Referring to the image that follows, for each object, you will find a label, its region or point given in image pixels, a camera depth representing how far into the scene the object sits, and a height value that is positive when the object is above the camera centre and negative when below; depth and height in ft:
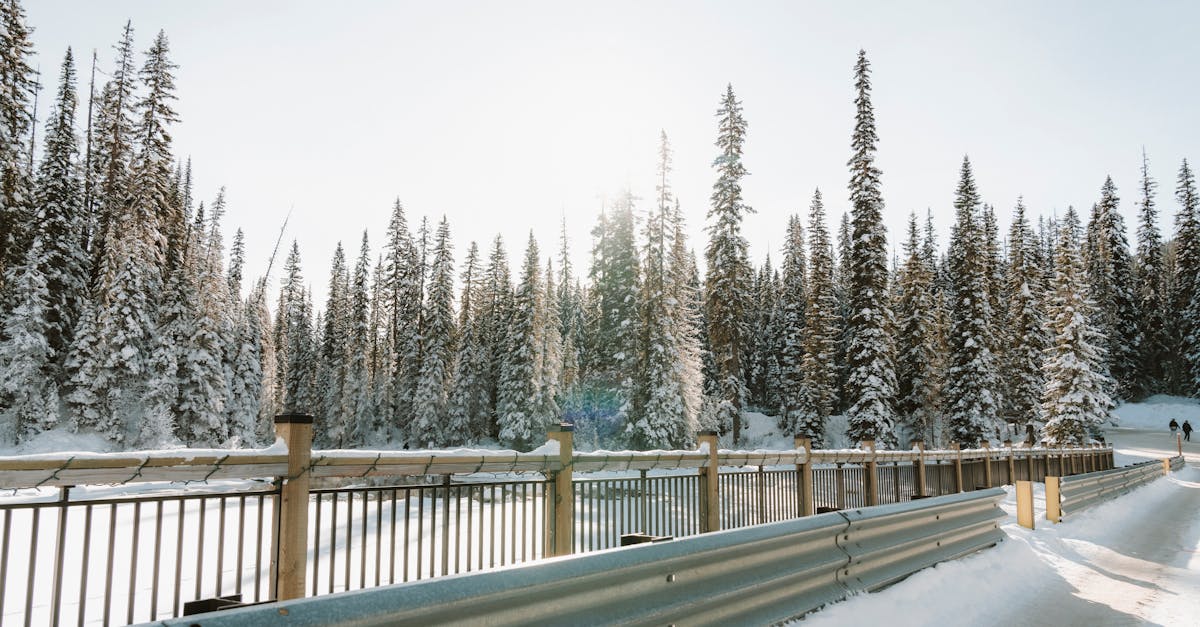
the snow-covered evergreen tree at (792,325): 211.00 +19.35
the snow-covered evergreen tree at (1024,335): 186.50 +13.45
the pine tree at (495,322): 200.72 +18.84
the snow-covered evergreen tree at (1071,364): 149.38 +4.58
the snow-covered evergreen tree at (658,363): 128.16 +4.43
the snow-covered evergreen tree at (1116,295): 237.25 +29.93
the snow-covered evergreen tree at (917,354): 173.17 +7.80
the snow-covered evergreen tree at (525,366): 165.99 +5.01
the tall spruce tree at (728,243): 151.33 +29.74
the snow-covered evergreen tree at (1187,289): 220.43 +30.18
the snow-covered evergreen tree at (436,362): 183.01 +6.70
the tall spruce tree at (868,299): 134.51 +16.53
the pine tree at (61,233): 132.16 +28.49
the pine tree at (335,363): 213.87 +8.19
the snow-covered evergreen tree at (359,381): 206.21 +2.15
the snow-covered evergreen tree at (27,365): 117.80 +3.96
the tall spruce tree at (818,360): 182.91 +6.75
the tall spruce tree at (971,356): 162.40 +6.80
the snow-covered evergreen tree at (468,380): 188.14 +2.22
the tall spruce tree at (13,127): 100.32 +38.34
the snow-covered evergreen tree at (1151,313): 244.01 +24.61
